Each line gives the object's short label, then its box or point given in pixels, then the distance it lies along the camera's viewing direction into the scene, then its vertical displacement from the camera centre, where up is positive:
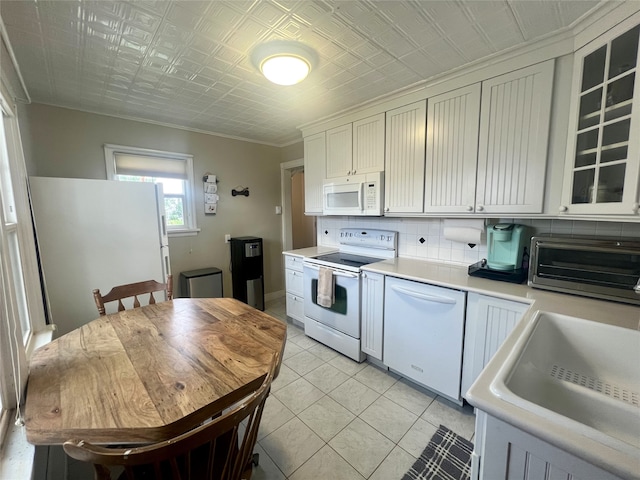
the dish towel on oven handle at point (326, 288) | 2.45 -0.71
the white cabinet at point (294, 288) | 2.96 -0.87
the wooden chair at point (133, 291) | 1.62 -0.52
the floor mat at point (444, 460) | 1.38 -1.39
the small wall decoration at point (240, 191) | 3.58 +0.32
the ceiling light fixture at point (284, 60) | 1.58 +0.97
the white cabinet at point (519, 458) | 0.61 -0.63
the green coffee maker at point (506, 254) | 1.75 -0.30
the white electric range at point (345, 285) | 2.35 -0.69
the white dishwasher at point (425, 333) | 1.76 -0.89
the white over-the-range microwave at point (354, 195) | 2.45 +0.18
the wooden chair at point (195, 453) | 0.59 -0.57
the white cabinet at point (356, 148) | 2.43 +0.65
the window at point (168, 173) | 2.71 +0.47
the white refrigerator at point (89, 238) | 1.94 -0.18
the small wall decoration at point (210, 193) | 3.30 +0.28
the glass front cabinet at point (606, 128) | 1.16 +0.40
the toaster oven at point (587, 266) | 1.31 -0.31
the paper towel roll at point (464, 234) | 2.02 -0.19
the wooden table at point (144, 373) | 0.76 -0.60
